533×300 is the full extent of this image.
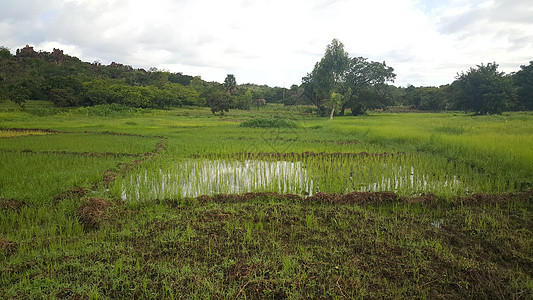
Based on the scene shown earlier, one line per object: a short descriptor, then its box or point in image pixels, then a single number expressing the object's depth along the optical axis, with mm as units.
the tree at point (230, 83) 62875
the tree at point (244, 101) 48191
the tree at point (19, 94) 29094
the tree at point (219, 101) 36628
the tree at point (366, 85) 36750
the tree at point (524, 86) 31734
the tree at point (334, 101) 33000
